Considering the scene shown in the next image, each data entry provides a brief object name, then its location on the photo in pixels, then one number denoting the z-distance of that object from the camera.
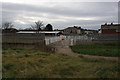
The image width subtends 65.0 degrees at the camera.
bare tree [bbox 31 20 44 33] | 46.65
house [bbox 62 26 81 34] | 56.55
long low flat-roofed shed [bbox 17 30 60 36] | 44.63
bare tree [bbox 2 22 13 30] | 44.34
